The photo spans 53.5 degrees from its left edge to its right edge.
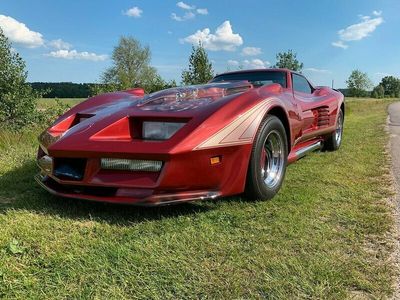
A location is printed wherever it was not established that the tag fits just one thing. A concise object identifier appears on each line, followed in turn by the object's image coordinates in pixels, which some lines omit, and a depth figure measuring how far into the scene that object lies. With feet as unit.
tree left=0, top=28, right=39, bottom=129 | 29.45
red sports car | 8.63
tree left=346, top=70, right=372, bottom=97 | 302.04
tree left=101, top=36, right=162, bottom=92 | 201.16
